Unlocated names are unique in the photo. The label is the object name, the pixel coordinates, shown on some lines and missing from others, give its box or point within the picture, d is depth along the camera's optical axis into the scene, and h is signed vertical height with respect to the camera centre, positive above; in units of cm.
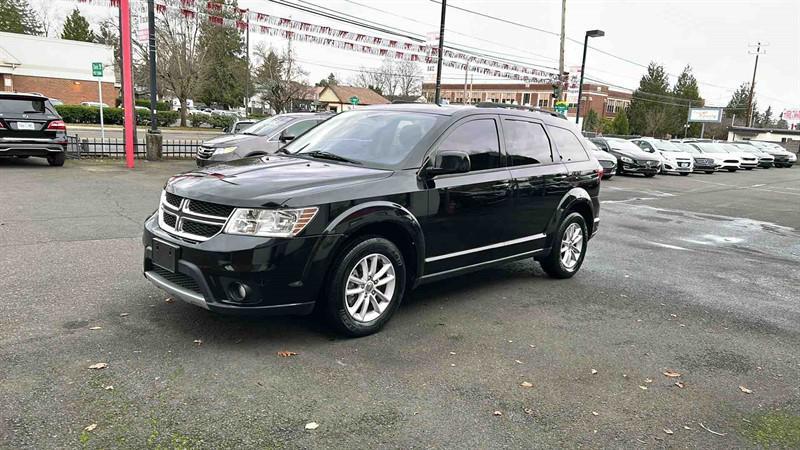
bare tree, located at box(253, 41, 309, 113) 5062 +393
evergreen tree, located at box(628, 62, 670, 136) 7575 +473
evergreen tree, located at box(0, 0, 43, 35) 7050 +1164
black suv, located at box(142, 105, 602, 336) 393 -66
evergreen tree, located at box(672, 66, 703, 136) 7775 +652
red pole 1400 +86
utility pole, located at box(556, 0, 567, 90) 2786 +534
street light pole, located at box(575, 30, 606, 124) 3044 +544
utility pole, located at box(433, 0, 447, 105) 2008 +242
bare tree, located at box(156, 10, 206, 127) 4419 +470
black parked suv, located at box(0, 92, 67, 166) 1268 -38
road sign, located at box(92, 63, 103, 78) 1706 +127
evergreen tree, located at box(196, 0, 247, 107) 6106 +512
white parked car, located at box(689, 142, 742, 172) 3158 -60
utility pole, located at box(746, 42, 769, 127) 5756 +422
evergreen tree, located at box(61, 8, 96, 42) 7531 +1066
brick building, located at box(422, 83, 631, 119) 10025 +720
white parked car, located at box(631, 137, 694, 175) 2664 -69
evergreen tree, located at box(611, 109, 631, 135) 7412 +196
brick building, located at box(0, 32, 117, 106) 4484 +349
